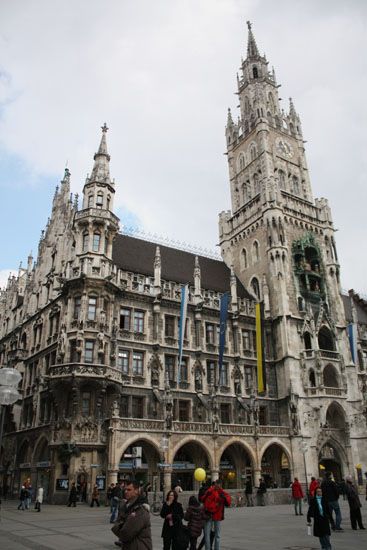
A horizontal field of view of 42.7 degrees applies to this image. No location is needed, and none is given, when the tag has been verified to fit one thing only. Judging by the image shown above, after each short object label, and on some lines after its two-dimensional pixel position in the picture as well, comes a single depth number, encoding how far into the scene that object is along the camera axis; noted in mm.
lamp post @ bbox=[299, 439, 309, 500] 31981
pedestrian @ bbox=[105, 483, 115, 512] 26734
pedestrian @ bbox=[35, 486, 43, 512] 24591
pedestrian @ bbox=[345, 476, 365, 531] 15727
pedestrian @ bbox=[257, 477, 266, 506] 28686
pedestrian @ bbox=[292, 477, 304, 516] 21500
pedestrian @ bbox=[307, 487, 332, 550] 10594
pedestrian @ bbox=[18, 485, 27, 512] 25344
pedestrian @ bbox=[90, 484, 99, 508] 27309
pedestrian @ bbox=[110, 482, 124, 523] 19281
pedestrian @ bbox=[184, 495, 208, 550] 10086
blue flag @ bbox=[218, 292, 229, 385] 36444
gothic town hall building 31922
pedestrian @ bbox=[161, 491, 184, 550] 9203
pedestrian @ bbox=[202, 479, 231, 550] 11180
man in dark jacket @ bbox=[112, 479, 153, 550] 6180
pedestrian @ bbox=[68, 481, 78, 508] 26625
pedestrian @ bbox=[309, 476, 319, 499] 17422
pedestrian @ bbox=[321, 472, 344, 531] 14886
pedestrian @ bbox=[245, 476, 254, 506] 28406
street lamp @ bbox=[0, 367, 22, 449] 11844
